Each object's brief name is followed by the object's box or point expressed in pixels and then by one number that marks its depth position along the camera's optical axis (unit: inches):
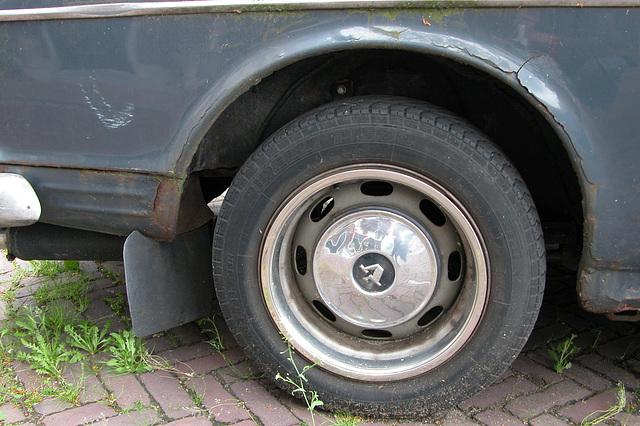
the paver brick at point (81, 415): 75.7
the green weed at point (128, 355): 87.6
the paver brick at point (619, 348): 90.4
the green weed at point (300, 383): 75.6
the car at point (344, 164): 62.5
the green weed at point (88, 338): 93.1
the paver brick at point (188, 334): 96.7
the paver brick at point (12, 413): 76.6
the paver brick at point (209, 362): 87.7
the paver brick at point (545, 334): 93.7
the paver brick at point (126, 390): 79.7
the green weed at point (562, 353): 86.2
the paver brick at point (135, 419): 75.2
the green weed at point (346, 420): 73.8
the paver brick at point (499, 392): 79.1
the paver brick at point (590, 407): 76.0
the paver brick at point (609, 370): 83.7
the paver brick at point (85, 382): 81.2
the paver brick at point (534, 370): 84.9
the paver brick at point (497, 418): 74.8
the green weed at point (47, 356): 87.0
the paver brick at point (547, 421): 74.5
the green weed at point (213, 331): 91.8
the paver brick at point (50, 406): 78.2
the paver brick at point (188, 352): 91.2
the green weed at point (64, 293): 113.1
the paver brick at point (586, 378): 82.8
